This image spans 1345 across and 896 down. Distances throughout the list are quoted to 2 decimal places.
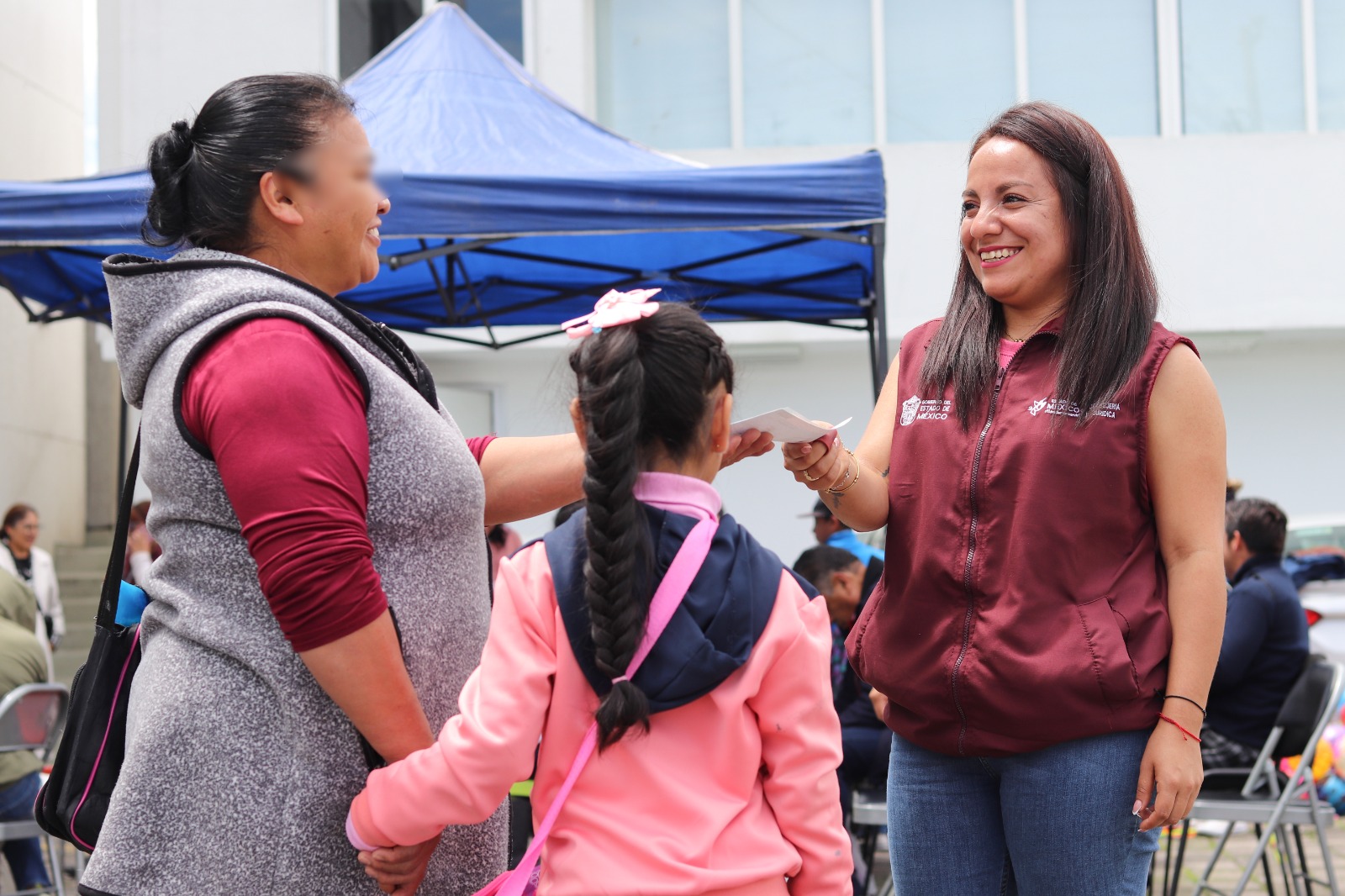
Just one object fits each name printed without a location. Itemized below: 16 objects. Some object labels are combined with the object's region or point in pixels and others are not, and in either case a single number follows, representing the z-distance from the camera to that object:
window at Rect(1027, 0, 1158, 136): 10.50
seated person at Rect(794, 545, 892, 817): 4.33
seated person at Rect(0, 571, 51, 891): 3.99
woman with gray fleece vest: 1.42
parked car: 6.81
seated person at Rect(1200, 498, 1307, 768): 4.25
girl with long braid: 1.51
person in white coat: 8.73
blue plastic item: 1.69
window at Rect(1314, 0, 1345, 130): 10.52
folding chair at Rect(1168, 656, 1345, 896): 3.90
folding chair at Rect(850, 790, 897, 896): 3.89
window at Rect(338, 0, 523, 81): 10.62
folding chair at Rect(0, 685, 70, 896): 3.90
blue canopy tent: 4.15
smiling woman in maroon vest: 1.78
